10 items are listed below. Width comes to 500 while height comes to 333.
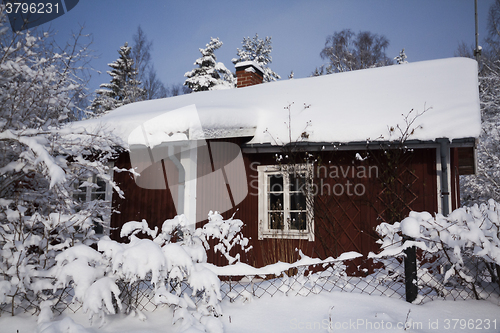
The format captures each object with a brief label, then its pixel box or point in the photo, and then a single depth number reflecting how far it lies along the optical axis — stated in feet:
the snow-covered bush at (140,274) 6.94
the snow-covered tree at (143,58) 63.21
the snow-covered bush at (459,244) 8.93
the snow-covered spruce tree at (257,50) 76.64
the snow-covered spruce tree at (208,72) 62.59
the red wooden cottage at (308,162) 16.24
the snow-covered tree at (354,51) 60.90
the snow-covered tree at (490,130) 37.29
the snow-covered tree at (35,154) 8.43
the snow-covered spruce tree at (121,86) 63.05
